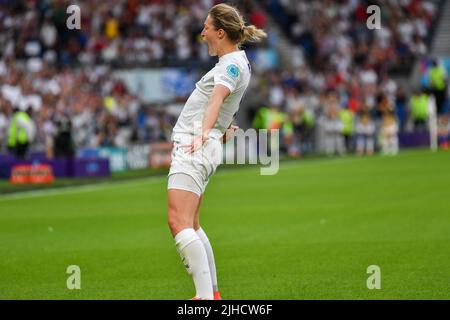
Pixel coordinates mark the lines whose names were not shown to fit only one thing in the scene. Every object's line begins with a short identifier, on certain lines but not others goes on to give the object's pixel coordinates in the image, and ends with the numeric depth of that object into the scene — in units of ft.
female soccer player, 30.01
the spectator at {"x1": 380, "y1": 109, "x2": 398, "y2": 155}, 143.98
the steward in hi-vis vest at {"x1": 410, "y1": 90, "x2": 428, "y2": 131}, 154.92
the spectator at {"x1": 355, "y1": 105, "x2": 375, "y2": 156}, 148.01
